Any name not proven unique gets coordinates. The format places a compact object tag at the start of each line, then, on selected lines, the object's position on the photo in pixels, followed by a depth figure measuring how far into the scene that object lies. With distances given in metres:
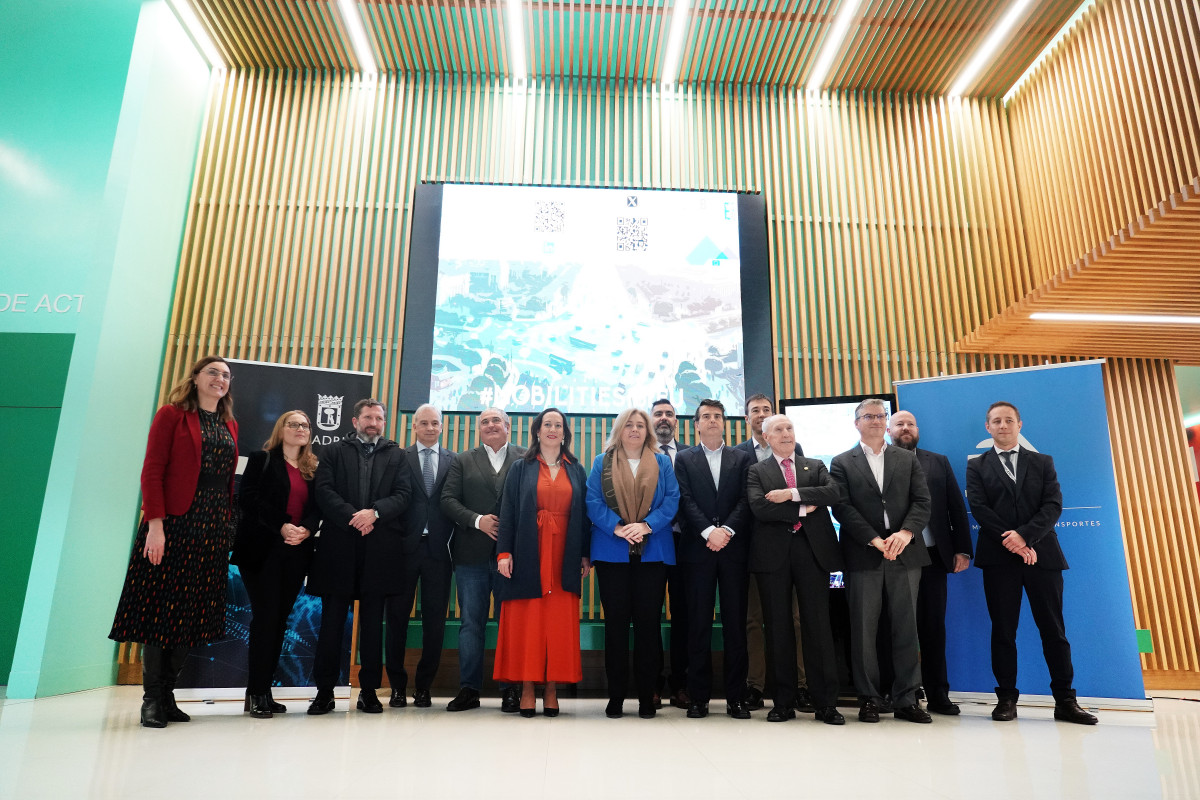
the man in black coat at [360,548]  3.49
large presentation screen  5.47
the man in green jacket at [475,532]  3.76
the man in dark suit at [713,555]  3.49
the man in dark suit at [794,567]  3.40
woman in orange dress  3.41
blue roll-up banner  3.89
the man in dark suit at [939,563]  3.82
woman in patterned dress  3.05
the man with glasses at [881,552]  3.48
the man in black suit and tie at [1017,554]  3.51
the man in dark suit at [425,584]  3.76
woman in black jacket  3.40
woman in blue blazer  3.46
